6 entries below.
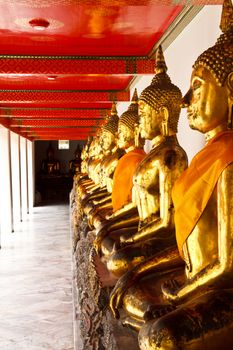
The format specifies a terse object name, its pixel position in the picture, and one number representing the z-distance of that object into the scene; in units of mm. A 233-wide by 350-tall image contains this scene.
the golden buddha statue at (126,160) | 3125
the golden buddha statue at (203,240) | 1401
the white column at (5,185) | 10117
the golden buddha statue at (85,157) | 8784
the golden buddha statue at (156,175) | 2238
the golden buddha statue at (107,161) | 3848
